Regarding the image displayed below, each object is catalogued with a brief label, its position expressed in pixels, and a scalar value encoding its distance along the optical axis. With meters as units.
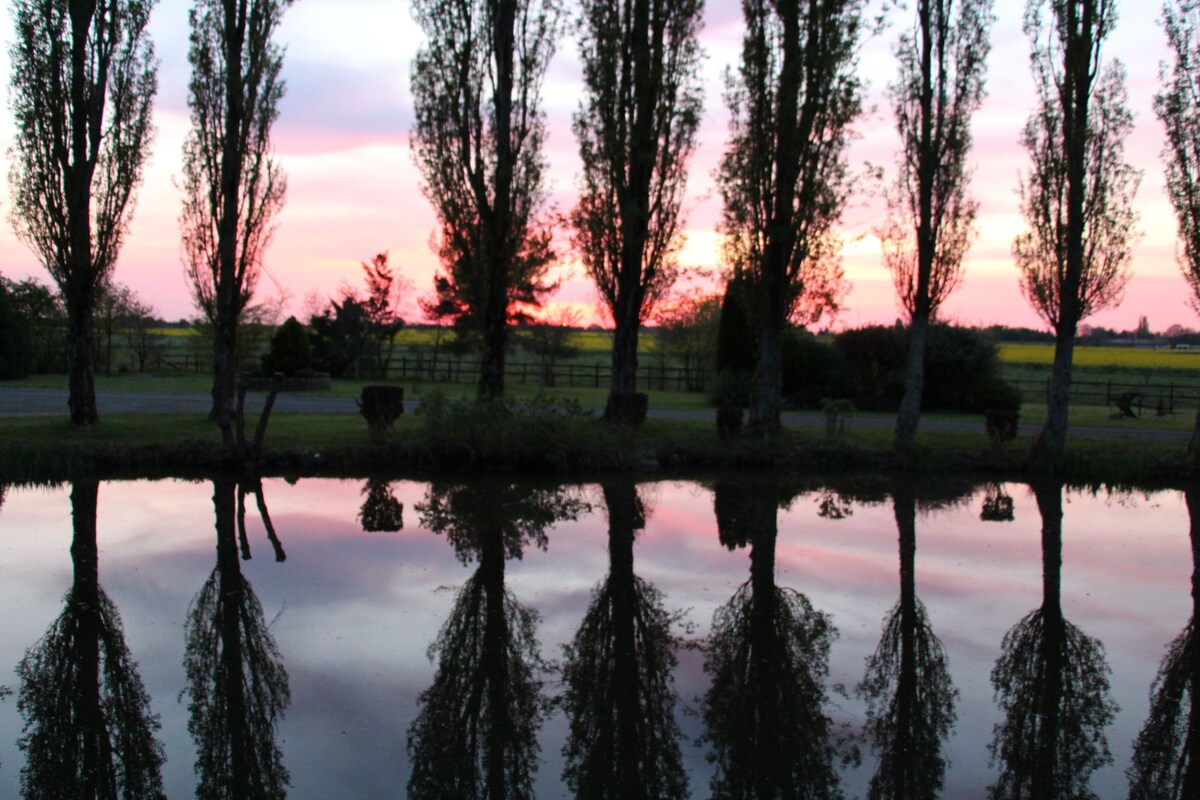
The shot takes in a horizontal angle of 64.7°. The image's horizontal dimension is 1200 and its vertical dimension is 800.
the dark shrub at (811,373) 24.84
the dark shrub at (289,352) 29.97
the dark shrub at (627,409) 16.34
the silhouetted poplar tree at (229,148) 15.98
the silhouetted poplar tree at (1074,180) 14.95
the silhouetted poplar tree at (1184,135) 14.77
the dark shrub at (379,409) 15.09
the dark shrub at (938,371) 24.61
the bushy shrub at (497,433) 14.44
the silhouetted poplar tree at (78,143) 15.19
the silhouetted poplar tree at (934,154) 15.24
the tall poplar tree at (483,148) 16.11
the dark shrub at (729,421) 16.11
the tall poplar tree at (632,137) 16.41
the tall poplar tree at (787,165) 15.20
